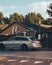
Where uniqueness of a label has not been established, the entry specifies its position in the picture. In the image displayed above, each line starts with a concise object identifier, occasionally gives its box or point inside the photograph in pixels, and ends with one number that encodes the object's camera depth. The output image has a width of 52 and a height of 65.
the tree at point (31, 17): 64.01
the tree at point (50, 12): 31.39
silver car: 16.75
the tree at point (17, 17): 61.07
